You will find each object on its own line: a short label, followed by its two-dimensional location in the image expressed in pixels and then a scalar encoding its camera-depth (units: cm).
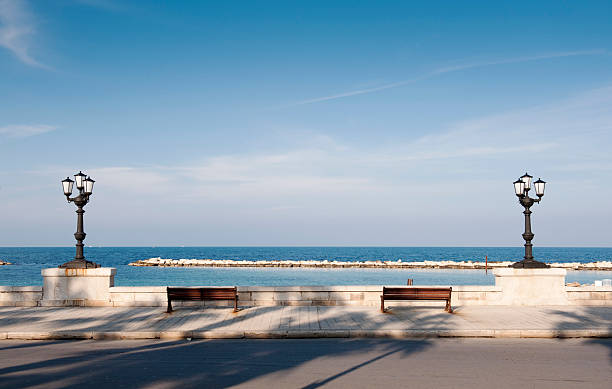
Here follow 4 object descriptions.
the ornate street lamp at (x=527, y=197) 1770
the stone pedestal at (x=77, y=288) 1616
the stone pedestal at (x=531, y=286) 1678
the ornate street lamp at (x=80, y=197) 1666
